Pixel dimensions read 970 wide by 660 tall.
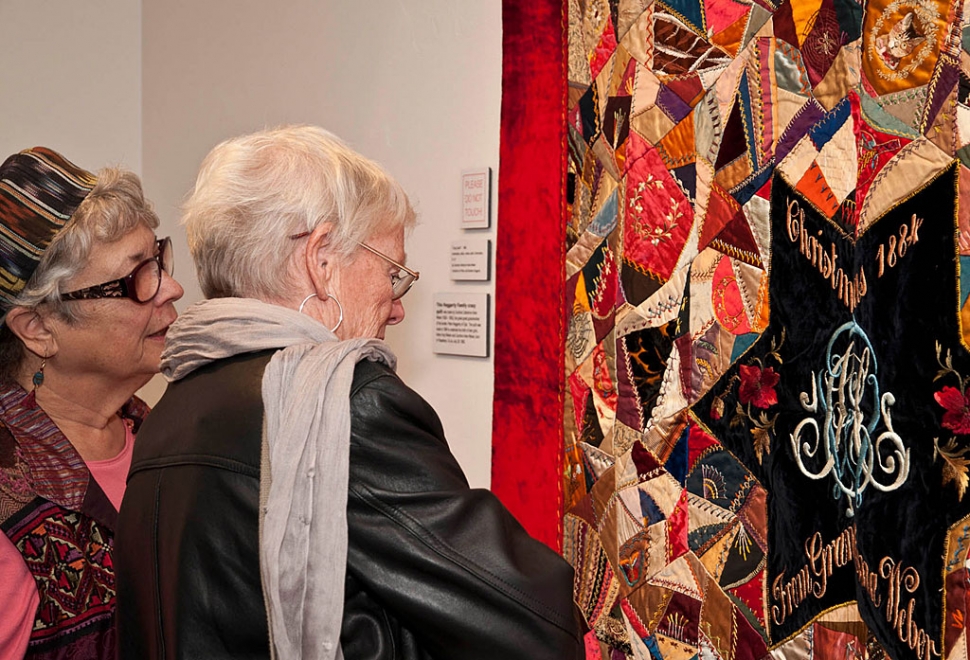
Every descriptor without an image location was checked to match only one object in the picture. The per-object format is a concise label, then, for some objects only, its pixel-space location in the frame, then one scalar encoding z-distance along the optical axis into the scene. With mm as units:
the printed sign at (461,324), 2270
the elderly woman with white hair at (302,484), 1030
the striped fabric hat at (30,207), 1609
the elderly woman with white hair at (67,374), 1511
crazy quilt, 1324
